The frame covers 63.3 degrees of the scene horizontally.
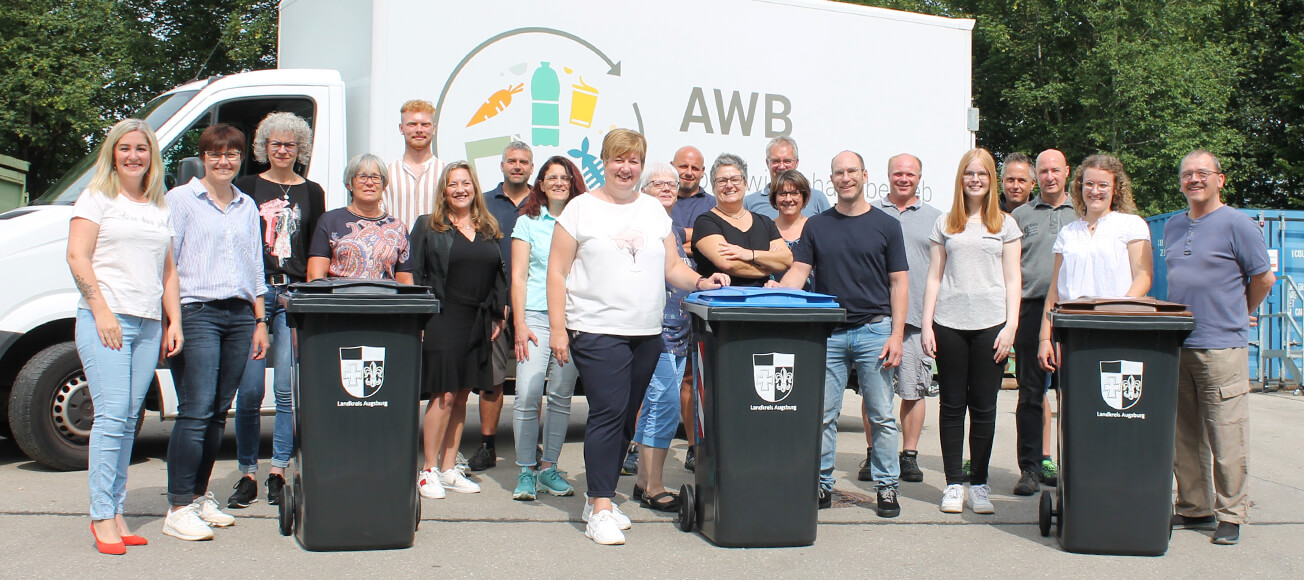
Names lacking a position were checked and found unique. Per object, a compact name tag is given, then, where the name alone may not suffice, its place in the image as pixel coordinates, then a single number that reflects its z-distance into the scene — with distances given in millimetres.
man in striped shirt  6043
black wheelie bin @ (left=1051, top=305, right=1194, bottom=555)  4531
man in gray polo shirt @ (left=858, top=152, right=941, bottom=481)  5680
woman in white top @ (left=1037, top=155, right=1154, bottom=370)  5199
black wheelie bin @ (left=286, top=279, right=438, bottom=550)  4328
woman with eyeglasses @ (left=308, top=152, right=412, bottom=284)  5234
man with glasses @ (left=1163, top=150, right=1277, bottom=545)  4832
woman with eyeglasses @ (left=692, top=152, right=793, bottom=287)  5109
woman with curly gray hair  5121
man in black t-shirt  5211
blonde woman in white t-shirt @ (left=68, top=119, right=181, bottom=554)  4188
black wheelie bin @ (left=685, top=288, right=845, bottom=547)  4496
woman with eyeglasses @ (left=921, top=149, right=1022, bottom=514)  5203
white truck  6070
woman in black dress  5582
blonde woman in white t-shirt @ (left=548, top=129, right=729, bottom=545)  4602
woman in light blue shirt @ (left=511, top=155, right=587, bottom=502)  5422
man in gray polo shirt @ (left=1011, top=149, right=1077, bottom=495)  5871
